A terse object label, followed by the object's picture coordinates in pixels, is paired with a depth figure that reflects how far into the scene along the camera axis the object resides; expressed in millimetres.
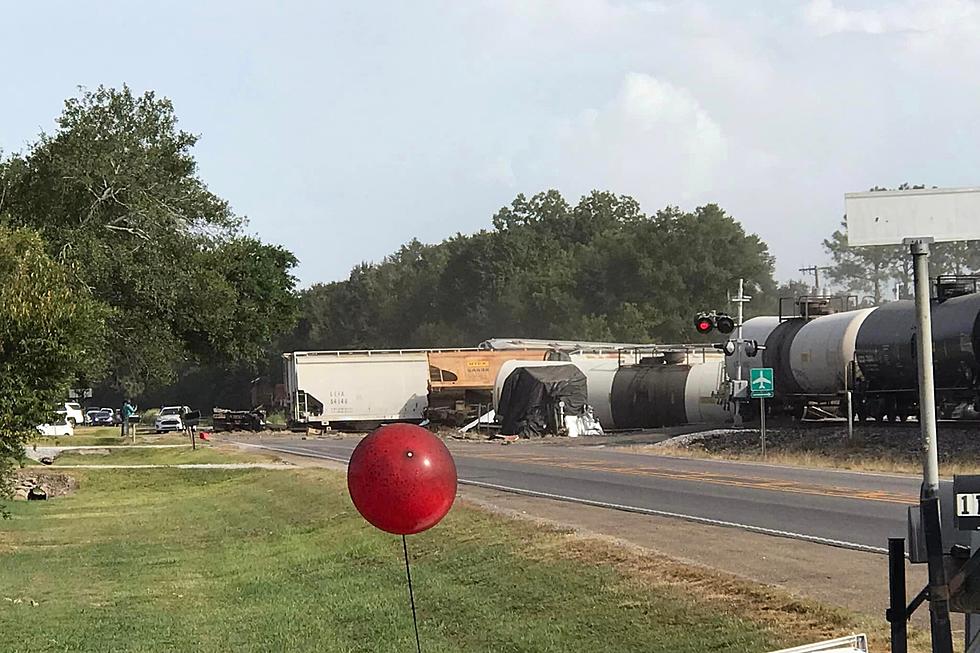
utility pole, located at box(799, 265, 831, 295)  83656
